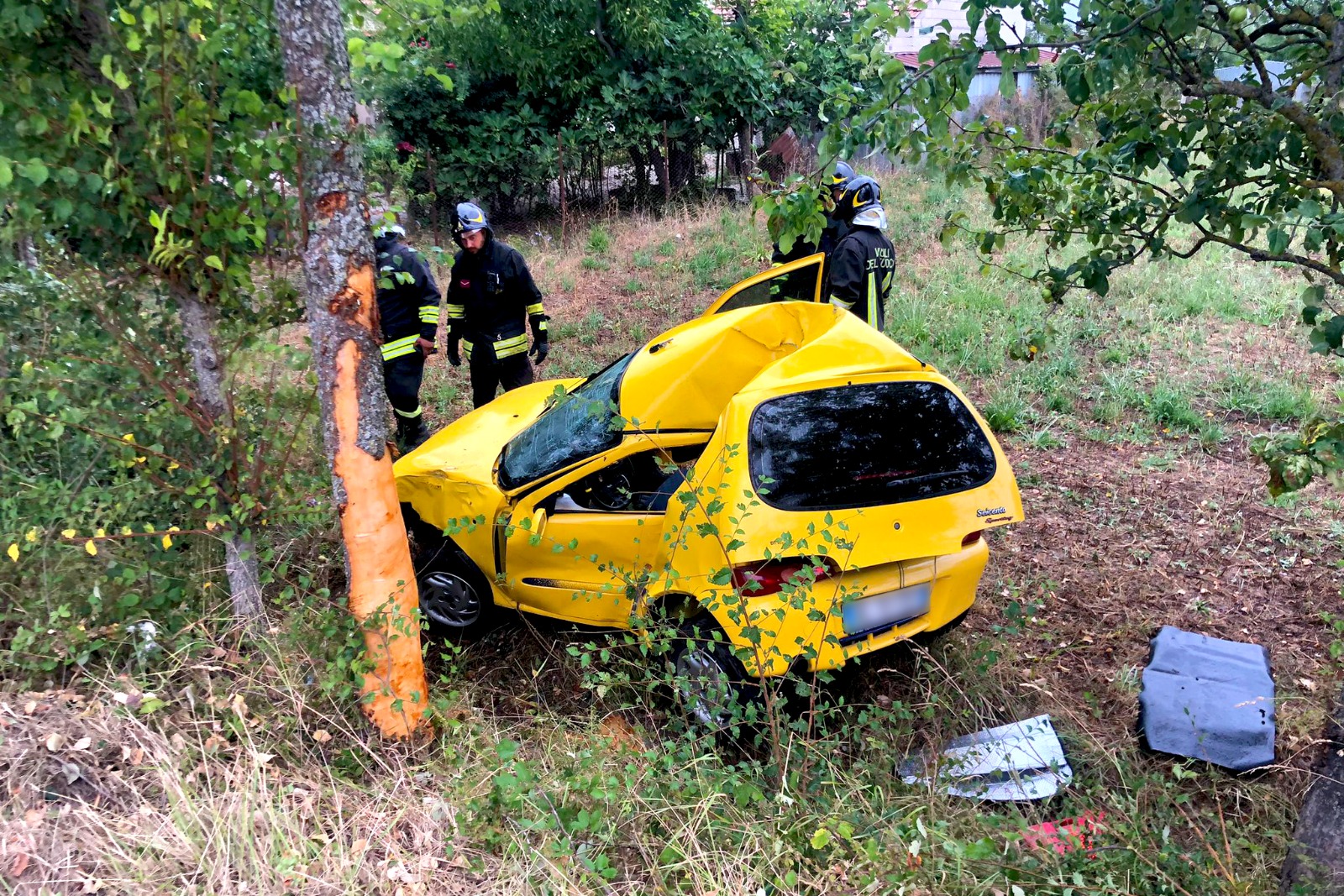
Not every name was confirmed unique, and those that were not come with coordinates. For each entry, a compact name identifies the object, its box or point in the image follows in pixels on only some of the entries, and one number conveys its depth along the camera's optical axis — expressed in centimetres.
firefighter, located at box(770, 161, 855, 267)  608
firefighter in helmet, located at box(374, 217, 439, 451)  554
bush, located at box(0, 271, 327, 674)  300
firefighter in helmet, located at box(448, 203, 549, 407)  577
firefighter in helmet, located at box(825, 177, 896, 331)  540
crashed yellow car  302
